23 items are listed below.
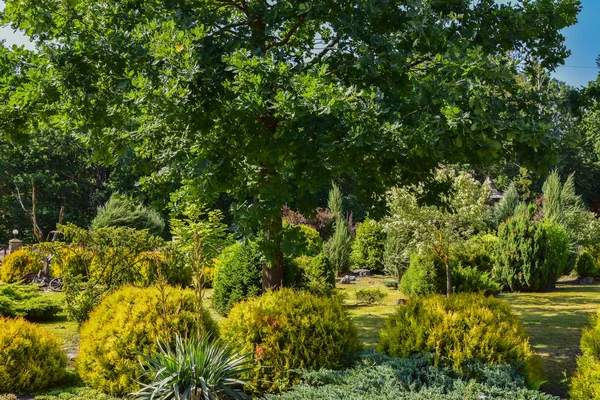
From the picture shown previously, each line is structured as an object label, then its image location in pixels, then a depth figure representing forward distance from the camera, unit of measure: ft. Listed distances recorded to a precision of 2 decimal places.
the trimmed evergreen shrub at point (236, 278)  28.84
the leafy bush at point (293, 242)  17.08
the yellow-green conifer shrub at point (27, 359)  16.37
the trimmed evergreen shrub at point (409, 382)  12.42
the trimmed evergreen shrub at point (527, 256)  42.96
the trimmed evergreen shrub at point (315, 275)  31.53
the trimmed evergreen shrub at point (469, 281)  35.65
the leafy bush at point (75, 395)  15.92
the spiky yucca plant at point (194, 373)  13.17
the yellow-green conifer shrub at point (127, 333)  16.06
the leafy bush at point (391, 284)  45.72
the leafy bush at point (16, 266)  46.24
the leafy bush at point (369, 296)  36.55
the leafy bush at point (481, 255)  40.85
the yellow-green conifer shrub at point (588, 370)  12.86
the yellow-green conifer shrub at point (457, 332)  14.23
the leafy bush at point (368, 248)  59.82
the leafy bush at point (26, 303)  25.99
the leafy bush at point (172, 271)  26.13
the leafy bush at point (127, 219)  62.95
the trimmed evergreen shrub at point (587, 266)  53.88
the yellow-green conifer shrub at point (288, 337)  15.02
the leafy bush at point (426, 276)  35.78
